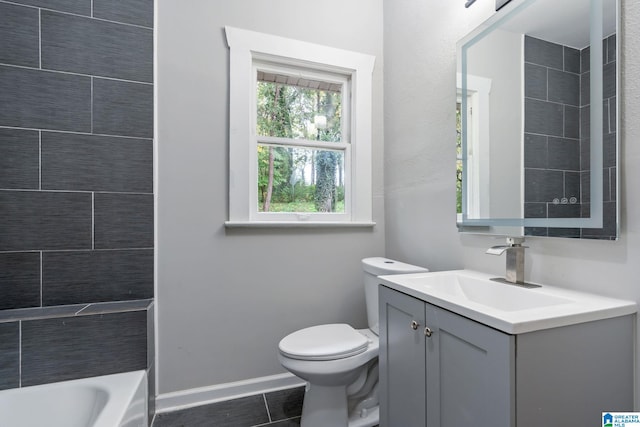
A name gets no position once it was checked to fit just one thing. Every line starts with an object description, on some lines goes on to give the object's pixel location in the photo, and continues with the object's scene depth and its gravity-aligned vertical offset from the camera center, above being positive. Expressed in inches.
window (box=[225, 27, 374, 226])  66.9 +20.2
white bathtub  45.5 -30.1
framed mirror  34.7 +13.2
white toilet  50.8 -27.1
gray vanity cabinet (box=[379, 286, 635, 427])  26.9 -16.1
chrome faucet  42.1 -6.2
